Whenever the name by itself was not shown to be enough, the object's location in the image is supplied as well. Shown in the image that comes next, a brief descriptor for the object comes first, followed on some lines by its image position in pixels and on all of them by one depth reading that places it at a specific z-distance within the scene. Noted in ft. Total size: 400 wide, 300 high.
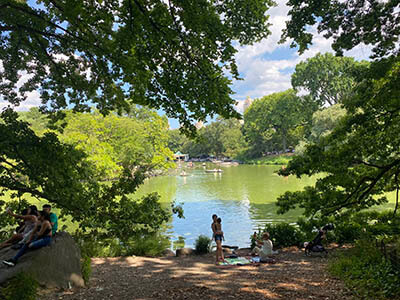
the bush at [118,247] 32.81
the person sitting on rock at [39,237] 18.77
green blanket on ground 28.07
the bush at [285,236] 34.91
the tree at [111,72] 15.97
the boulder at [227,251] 33.88
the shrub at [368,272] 16.29
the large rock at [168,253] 34.71
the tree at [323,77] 175.11
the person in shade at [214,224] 29.08
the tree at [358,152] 18.97
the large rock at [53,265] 17.66
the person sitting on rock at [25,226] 20.77
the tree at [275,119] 204.23
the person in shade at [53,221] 21.14
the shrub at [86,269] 21.58
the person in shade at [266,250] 28.94
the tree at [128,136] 81.92
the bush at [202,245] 34.40
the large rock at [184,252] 33.63
